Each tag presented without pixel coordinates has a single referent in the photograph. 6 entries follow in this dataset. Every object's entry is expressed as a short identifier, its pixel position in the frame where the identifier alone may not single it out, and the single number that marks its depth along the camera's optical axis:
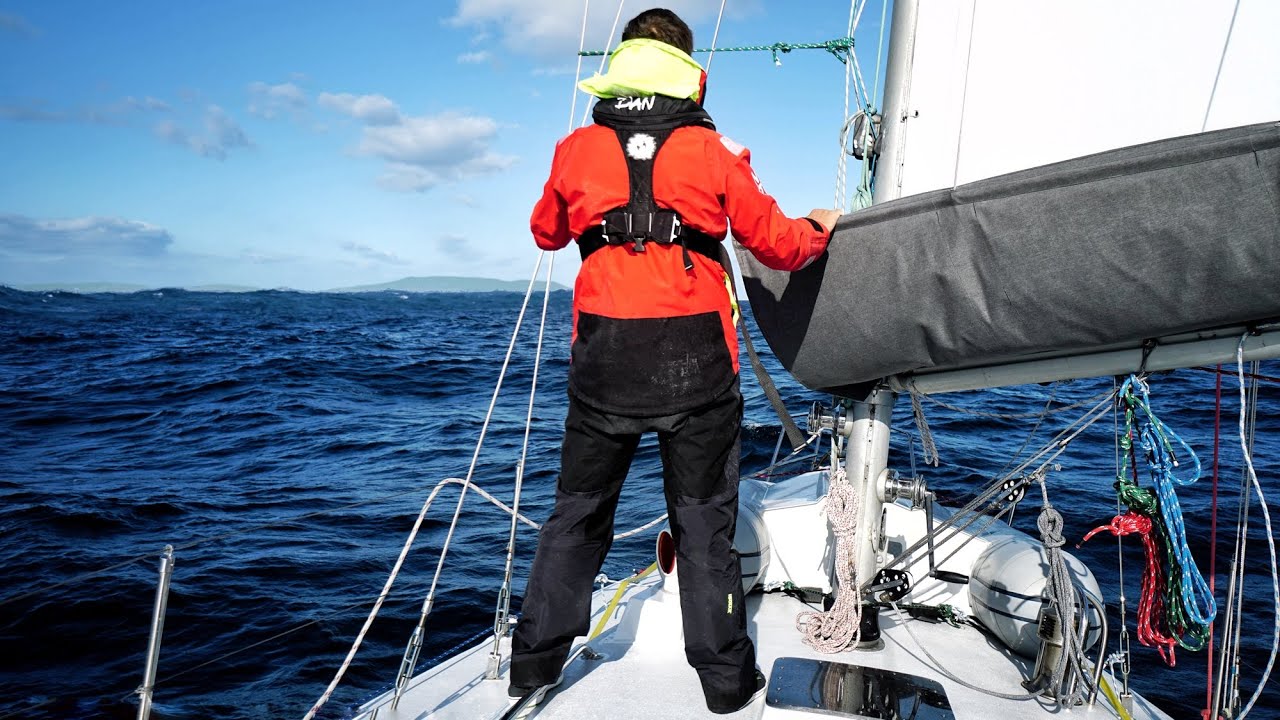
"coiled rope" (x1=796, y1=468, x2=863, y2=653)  2.75
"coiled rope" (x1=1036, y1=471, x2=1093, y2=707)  2.44
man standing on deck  2.10
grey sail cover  1.88
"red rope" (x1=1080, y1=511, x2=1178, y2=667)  2.23
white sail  2.08
